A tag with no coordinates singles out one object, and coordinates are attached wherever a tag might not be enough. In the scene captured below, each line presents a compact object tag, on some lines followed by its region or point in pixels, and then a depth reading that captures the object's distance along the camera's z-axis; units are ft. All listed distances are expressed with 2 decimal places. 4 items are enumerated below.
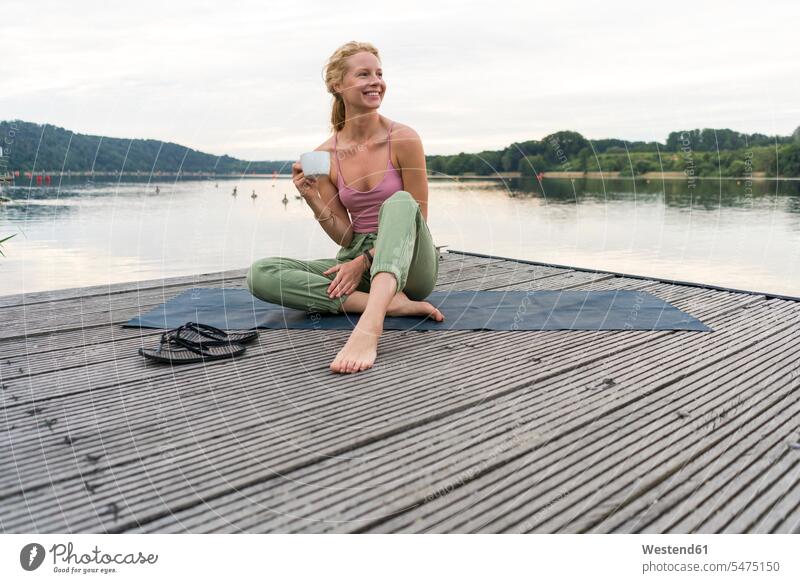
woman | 9.11
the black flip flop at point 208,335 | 8.44
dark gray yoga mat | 9.49
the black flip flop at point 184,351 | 7.80
